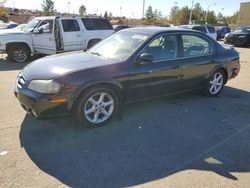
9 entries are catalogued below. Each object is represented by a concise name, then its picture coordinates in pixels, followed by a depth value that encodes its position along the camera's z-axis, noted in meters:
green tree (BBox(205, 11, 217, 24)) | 55.01
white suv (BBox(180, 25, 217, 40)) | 11.94
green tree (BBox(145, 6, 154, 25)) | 51.31
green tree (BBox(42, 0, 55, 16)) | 50.52
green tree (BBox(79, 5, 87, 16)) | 65.25
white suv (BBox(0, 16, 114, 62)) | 7.55
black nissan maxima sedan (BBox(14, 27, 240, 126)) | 2.90
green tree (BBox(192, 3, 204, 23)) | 53.43
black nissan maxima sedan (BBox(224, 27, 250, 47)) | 14.22
